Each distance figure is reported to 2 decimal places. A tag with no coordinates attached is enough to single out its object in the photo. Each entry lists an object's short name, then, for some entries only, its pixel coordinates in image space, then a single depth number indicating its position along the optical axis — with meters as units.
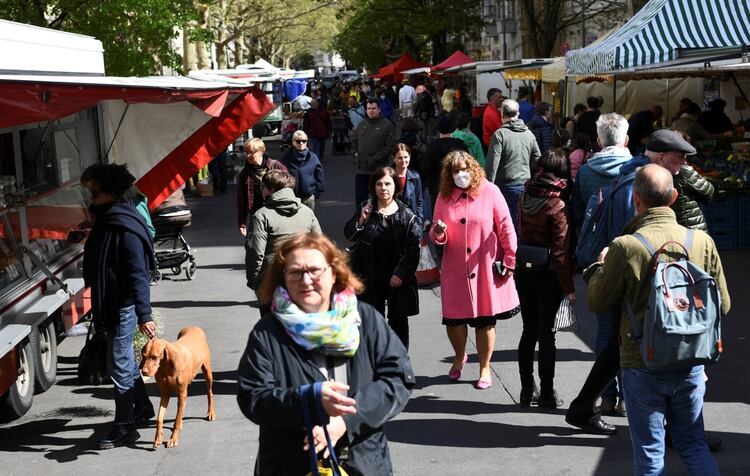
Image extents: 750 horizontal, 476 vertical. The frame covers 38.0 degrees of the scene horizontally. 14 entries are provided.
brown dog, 6.54
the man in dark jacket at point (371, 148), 13.27
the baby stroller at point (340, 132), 30.97
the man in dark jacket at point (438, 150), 11.77
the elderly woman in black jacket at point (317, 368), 3.46
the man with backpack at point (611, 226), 5.86
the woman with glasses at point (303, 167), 11.22
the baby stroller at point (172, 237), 12.49
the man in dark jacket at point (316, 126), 25.02
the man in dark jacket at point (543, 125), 17.14
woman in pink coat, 7.26
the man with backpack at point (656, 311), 4.56
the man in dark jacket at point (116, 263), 6.48
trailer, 6.66
